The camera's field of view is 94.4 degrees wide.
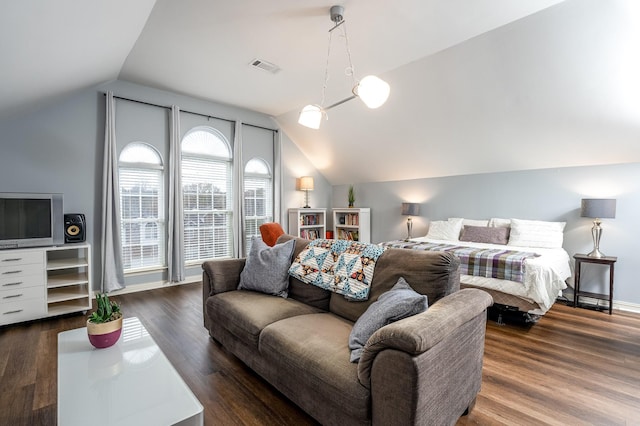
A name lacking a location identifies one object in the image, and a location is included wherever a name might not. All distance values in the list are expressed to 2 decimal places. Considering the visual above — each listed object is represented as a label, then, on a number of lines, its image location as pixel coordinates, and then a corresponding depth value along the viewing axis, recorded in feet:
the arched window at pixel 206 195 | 15.31
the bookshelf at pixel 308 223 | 18.92
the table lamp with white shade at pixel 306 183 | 19.27
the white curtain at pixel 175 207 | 14.29
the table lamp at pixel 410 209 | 17.29
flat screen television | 9.89
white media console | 9.59
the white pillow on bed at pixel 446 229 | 14.93
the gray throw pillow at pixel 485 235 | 13.37
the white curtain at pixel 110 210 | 12.50
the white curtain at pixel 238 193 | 16.40
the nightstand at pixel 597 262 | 10.84
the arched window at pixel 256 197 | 17.65
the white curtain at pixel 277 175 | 18.47
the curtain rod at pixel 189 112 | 13.17
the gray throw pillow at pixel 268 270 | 8.18
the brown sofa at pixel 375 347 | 3.93
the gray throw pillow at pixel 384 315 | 4.89
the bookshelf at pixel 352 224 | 19.65
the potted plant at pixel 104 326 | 5.53
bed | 9.37
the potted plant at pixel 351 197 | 20.76
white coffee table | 3.93
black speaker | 11.22
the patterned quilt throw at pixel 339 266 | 6.77
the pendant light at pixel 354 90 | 6.89
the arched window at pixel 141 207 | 13.53
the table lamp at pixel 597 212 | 11.00
